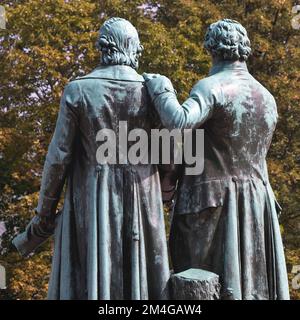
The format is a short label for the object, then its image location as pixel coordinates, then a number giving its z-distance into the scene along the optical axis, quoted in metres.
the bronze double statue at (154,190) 11.04
